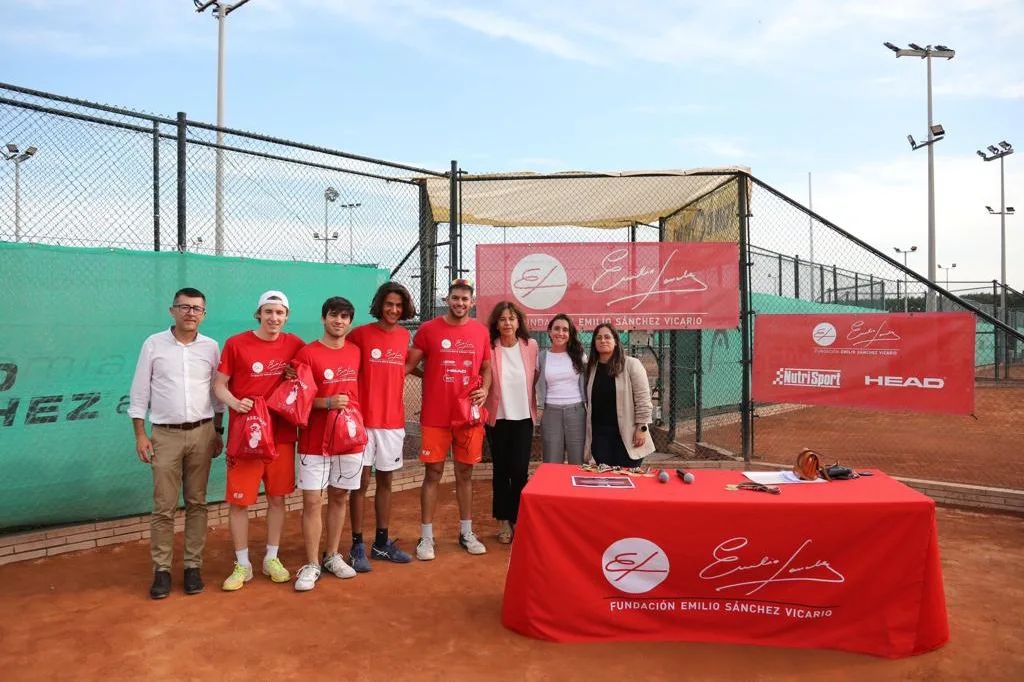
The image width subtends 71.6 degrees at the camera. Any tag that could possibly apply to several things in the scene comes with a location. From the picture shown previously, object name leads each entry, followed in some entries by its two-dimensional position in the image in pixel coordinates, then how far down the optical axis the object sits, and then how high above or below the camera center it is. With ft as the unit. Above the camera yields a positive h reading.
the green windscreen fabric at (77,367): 15.15 -0.48
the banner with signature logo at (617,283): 23.07 +2.03
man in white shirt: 13.43 -1.29
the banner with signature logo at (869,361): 20.49 -0.47
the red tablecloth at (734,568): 10.91 -3.50
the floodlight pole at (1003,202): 92.48 +20.66
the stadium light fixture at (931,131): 69.87 +22.01
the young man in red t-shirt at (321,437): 14.07 -1.84
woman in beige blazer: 16.21 -1.37
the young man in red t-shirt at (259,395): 13.79 -1.09
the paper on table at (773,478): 12.41 -2.37
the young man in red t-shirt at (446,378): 15.76 -0.73
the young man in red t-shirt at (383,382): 14.98 -0.78
